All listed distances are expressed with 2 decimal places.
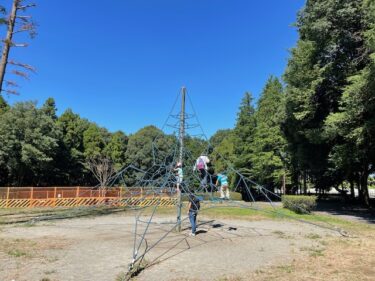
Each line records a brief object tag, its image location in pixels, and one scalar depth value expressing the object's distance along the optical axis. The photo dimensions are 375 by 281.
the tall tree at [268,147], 31.42
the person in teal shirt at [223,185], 18.54
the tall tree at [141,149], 42.92
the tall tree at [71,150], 36.66
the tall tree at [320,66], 16.31
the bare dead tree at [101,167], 34.25
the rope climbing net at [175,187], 9.23
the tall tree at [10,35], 13.83
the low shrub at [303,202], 16.39
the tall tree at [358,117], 13.24
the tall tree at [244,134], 37.27
